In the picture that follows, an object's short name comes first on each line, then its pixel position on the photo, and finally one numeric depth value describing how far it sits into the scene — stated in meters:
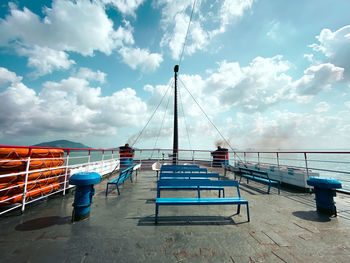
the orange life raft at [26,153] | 3.52
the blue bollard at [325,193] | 3.65
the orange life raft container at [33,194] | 3.57
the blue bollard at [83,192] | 3.17
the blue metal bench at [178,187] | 3.96
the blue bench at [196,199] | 3.19
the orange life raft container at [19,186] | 3.54
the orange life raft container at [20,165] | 3.50
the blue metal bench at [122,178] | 5.02
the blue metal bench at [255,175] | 6.09
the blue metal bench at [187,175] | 5.35
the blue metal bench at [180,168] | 6.69
